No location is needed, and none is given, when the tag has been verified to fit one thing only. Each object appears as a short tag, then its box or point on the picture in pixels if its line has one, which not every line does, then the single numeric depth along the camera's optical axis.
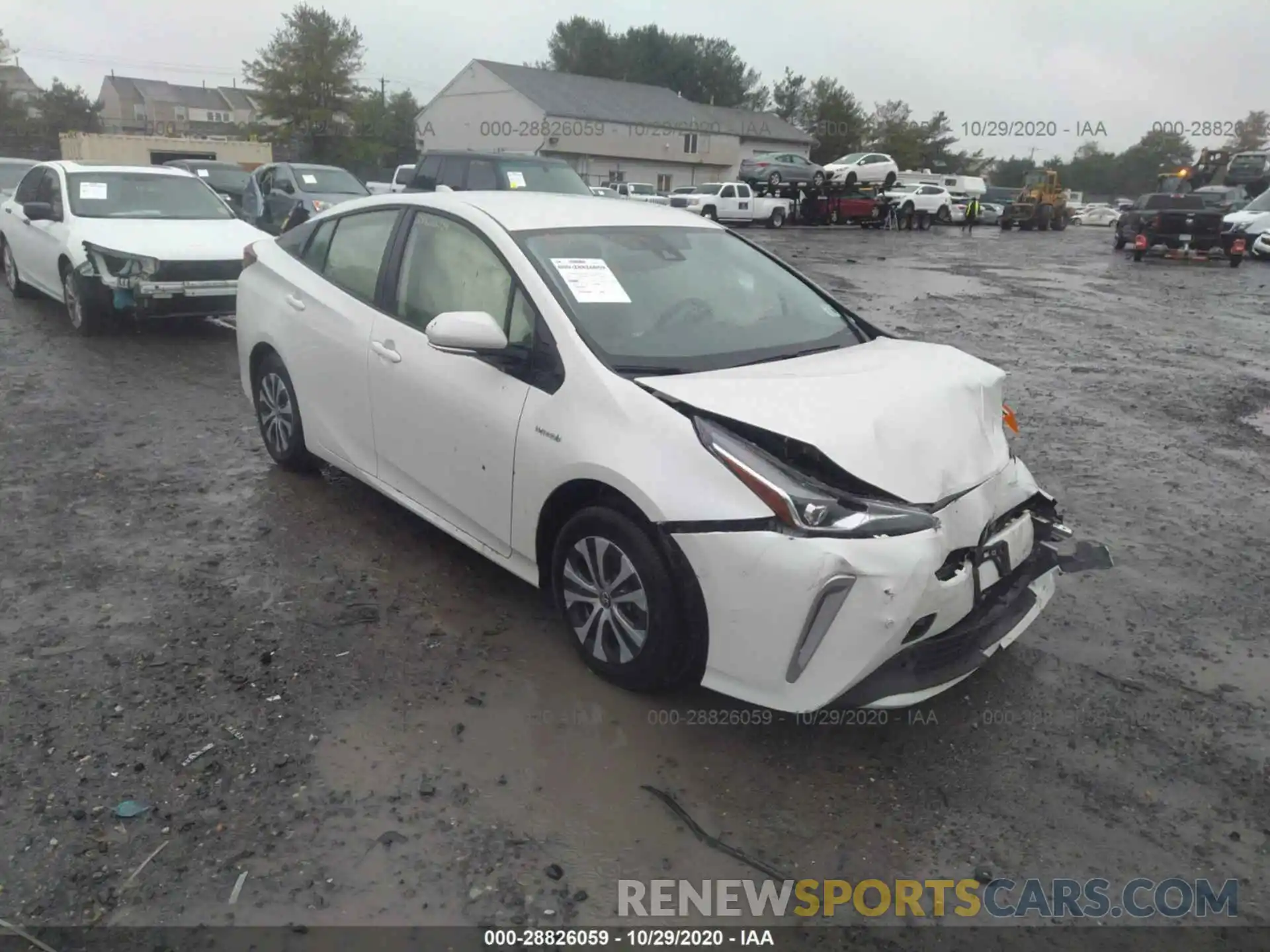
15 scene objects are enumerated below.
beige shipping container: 37.62
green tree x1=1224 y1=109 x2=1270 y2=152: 75.25
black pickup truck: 23.08
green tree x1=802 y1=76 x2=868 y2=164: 73.44
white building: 51.34
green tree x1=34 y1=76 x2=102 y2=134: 57.47
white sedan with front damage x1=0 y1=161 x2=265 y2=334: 8.33
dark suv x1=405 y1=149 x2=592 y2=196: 12.68
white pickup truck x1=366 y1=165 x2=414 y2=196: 21.19
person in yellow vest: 37.38
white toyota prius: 2.80
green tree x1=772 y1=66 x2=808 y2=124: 84.88
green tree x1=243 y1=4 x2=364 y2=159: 50.34
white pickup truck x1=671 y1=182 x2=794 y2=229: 32.75
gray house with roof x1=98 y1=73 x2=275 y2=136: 82.31
